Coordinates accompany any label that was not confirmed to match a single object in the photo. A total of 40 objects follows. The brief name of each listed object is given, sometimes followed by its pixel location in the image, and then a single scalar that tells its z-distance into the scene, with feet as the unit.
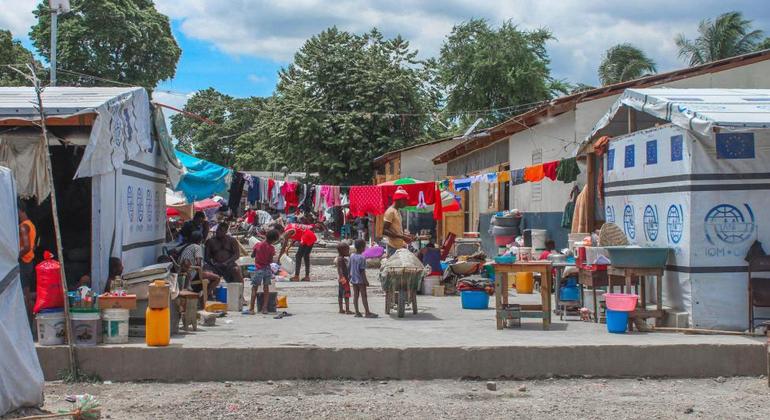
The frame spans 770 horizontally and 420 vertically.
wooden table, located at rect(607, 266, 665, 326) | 33.15
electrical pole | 68.18
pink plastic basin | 32.76
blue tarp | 51.03
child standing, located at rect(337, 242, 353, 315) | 40.19
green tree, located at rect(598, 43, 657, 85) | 133.42
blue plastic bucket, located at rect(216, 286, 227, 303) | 44.73
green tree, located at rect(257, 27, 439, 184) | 115.75
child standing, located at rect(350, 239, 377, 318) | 39.68
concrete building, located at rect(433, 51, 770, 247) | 54.13
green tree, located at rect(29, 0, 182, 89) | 130.00
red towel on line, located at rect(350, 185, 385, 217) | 74.43
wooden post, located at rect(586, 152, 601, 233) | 43.68
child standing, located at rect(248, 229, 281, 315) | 41.24
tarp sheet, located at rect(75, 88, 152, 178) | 31.53
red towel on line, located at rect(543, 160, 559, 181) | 52.39
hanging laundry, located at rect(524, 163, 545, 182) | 53.42
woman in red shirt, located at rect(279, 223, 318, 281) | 66.08
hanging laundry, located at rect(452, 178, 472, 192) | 68.95
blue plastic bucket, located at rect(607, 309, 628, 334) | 33.01
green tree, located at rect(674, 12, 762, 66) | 120.78
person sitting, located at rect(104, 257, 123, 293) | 33.37
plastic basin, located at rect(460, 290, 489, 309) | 44.37
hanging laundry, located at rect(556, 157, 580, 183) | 50.34
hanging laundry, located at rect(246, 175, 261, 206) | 70.69
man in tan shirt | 46.80
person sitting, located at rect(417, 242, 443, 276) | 53.16
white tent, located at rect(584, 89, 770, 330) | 32.09
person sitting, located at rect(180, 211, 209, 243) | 47.21
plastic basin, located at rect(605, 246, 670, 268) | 33.40
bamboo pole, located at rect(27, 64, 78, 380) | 27.81
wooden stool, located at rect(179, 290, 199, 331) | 33.81
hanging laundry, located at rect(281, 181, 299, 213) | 80.33
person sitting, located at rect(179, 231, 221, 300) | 41.27
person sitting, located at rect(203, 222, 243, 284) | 45.60
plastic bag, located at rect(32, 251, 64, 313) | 29.25
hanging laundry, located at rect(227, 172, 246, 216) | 66.85
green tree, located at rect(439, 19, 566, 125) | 131.44
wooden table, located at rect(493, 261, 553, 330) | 34.53
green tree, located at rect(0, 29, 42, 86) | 120.47
